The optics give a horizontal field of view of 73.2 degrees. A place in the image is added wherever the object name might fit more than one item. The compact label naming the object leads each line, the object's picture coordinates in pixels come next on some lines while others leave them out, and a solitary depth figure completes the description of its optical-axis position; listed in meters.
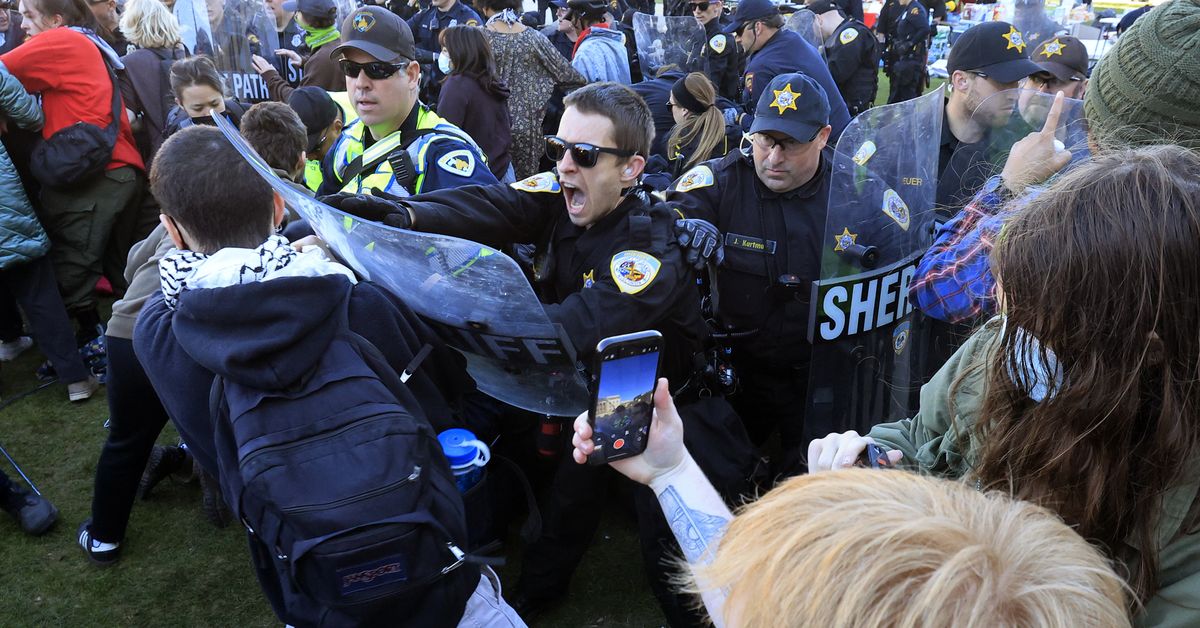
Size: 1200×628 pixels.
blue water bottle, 2.12
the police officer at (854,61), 8.45
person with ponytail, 4.79
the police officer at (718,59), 7.15
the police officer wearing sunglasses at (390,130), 3.08
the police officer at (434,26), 7.27
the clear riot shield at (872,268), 2.57
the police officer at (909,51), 9.96
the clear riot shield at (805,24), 8.02
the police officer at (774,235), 3.12
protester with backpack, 1.59
